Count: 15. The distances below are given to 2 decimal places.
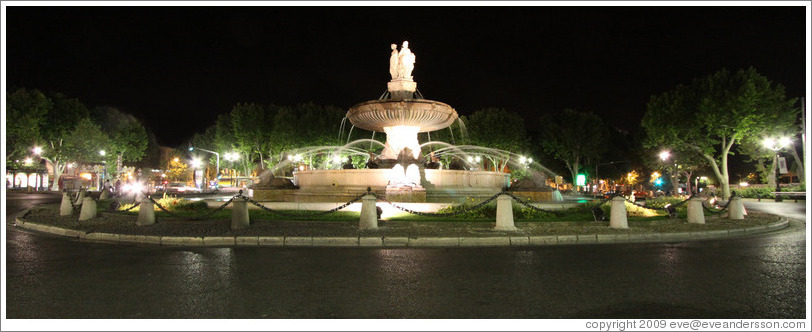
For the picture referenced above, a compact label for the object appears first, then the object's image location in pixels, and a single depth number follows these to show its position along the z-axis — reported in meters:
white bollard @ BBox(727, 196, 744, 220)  14.37
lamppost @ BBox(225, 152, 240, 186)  51.69
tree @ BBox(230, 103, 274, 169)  48.31
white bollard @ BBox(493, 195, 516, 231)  11.07
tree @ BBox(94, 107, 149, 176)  54.06
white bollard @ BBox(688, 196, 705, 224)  12.95
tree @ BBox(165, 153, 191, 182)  81.12
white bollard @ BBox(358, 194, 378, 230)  11.00
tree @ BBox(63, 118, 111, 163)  45.81
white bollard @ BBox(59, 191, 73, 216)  15.26
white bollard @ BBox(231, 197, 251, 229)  11.16
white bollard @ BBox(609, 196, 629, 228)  11.49
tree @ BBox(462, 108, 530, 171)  47.06
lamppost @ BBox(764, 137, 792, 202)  32.81
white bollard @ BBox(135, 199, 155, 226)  12.07
